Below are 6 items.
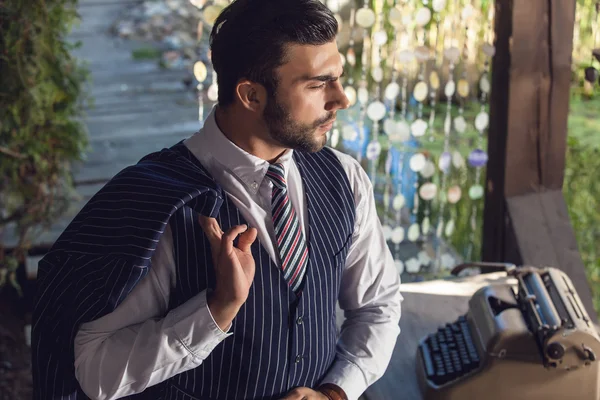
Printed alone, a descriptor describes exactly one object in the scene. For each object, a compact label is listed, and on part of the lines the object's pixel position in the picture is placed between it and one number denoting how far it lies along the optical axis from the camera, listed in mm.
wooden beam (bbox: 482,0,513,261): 2432
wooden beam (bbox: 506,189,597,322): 2457
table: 1911
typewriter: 1663
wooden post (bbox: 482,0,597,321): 2400
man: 1287
